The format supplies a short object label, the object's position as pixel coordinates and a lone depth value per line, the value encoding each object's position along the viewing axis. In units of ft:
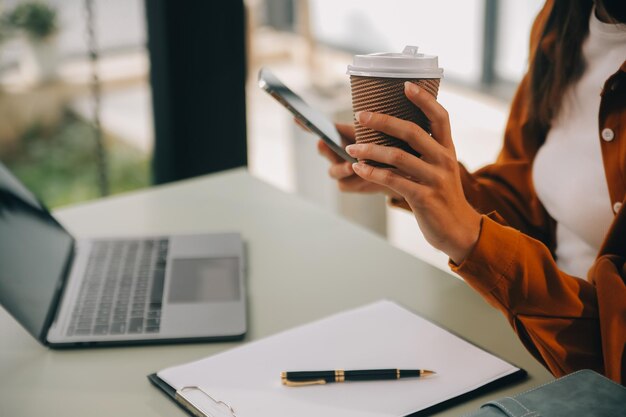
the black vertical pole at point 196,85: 6.93
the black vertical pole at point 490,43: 14.06
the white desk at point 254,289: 2.97
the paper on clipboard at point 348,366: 2.75
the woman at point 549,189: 2.52
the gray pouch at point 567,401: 2.29
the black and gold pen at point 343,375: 2.87
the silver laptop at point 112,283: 3.29
